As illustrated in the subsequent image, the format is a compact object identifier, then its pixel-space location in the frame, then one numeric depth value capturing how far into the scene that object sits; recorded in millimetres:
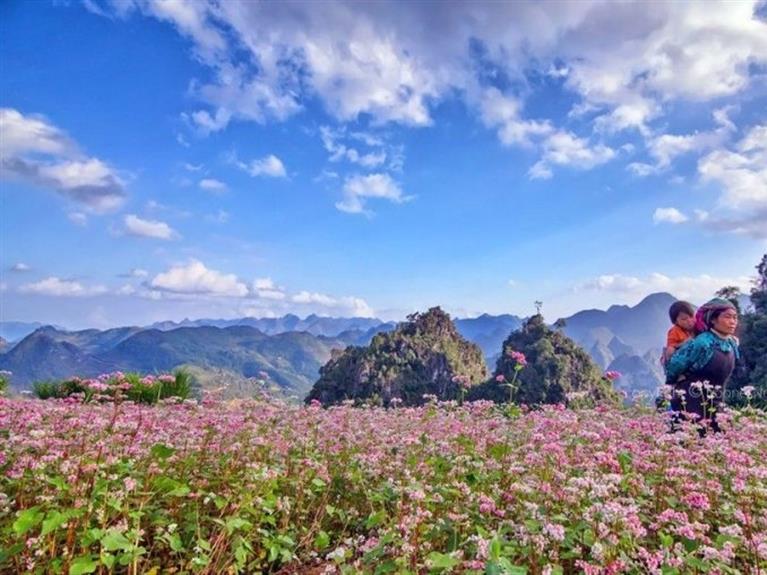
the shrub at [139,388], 16473
